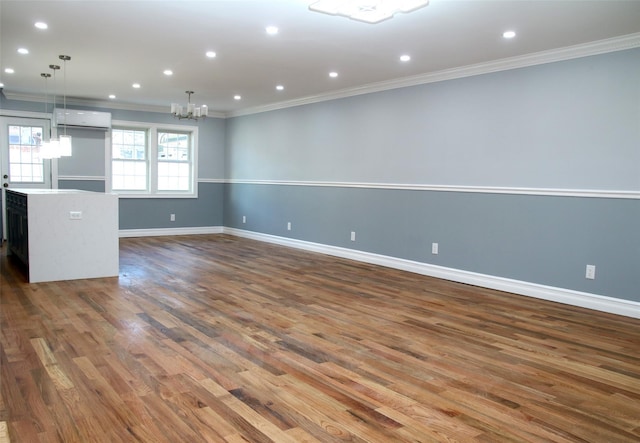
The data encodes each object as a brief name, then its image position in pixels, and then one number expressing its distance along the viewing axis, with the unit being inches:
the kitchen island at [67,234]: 196.2
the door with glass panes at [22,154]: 307.4
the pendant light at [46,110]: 221.8
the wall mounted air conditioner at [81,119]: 312.0
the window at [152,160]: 351.9
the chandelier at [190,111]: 260.4
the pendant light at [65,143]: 213.8
